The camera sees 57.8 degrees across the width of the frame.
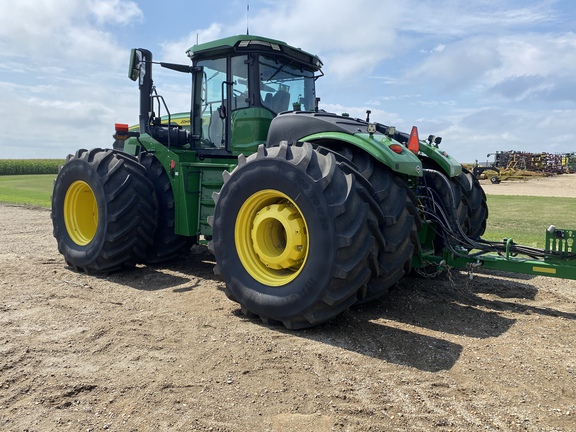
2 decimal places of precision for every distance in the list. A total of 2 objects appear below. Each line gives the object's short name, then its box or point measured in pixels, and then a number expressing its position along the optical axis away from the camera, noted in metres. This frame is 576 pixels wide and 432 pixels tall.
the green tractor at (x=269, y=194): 4.19
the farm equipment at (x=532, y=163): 41.97
